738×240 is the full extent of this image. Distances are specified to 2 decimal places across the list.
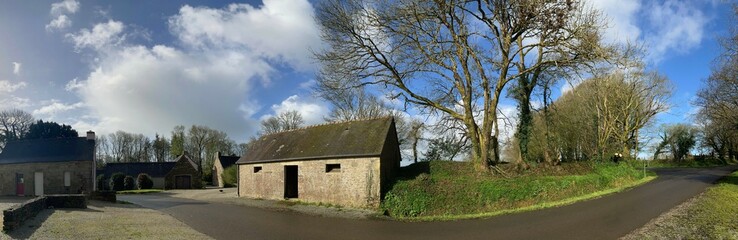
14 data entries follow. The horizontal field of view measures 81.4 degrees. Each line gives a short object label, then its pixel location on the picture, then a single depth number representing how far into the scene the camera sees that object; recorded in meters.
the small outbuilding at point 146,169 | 53.31
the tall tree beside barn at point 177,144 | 67.00
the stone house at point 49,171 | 31.02
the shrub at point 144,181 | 48.47
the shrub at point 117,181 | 46.25
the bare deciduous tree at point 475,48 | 16.72
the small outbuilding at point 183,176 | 50.03
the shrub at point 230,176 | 48.78
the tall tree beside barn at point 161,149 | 73.25
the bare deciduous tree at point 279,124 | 59.94
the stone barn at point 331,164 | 19.48
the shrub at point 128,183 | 47.97
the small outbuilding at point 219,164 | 57.41
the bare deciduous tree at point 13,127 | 50.22
